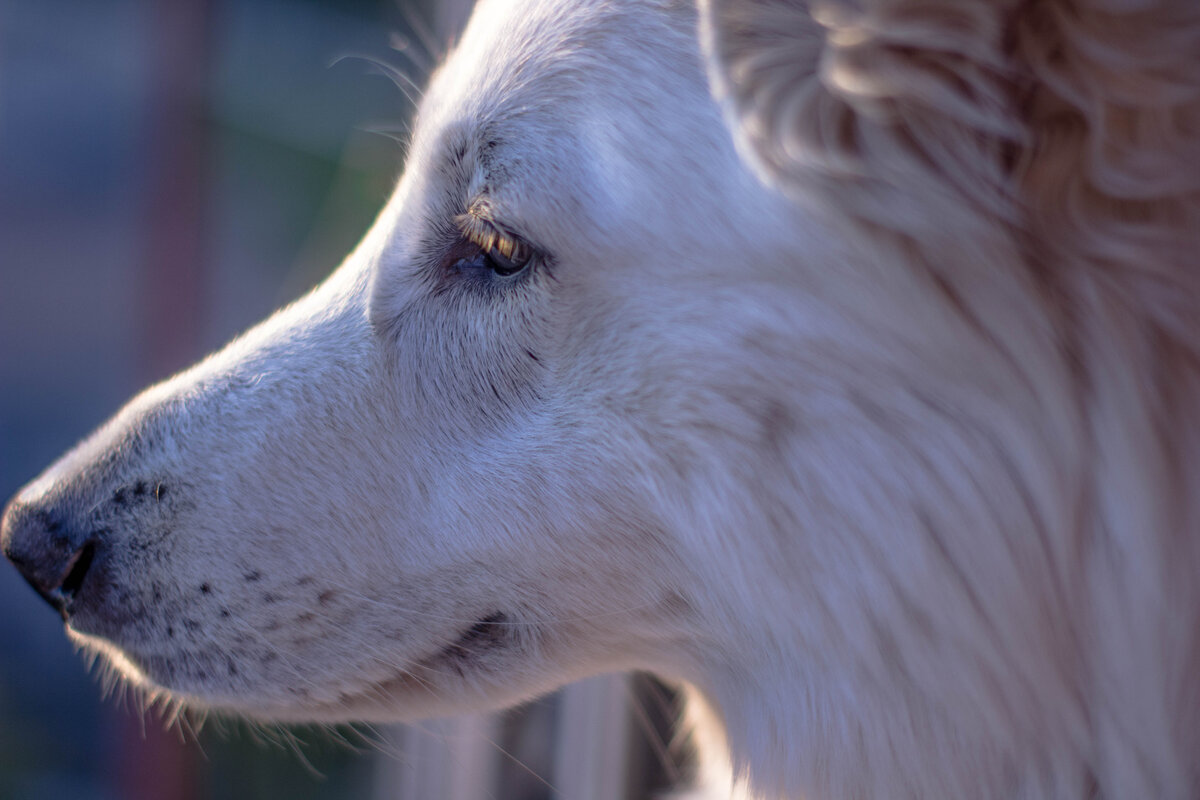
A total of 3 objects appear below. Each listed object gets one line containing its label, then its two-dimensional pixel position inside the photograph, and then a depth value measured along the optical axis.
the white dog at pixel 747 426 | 0.80
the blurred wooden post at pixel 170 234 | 1.45
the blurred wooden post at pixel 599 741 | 1.03
